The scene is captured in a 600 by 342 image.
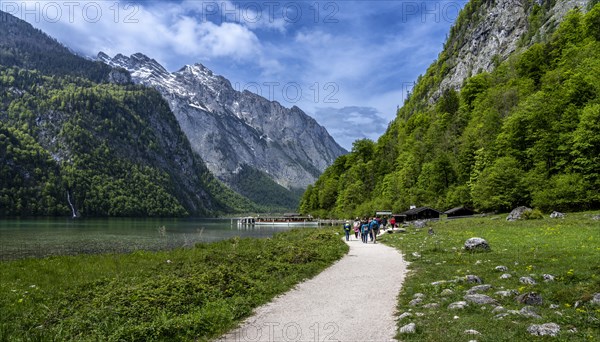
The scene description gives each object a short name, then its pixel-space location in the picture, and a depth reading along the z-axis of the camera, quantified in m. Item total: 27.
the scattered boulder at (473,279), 16.29
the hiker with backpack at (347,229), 46.62
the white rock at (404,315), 12.04
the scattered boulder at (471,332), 9.88
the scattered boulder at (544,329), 9.42
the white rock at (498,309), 11.57
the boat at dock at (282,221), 143.09
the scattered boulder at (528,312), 10.94
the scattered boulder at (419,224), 59.94
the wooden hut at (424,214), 82.40
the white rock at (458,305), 12.50
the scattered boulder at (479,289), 14.46
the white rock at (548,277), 15.27
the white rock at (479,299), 12.78
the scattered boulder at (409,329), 10.62
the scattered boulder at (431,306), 13.13
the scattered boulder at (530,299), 12.21
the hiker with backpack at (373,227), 43.88
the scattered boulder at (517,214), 49.30
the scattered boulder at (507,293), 13.41
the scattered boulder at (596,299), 11.39
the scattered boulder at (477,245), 25.98
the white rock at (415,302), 13.92
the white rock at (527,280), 15.14
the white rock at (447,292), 14.54
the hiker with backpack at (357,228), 50.95
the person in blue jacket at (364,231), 43.75
